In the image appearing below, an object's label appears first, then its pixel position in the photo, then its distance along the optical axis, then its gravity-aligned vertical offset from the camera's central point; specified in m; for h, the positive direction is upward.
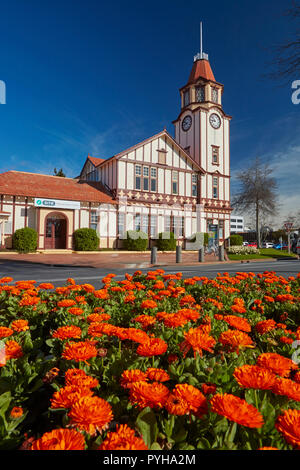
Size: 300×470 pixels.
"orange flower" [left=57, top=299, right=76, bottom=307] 2.14 -0.49
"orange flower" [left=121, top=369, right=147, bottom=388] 1.00 -0.50
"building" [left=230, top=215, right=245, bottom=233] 126.44 +8.08
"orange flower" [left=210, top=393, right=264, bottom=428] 0.76 -0.49
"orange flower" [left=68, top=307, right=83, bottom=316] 1.93 -0.50
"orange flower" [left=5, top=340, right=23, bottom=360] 1.35 -0.55
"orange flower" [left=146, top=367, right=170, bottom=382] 1.05 -0.52
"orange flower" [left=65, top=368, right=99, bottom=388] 0.96 -0.51
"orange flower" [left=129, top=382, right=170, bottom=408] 0.88 -0.50
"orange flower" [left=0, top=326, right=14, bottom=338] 1.46 -0.49
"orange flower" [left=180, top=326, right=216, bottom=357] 1.28 -0.47
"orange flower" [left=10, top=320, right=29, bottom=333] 1.73 -0.54
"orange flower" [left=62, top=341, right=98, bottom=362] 1.15 -0.48
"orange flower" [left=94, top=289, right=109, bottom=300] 2.49 -0.49
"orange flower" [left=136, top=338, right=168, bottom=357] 1.13 -0.45
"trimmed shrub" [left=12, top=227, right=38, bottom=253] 19.55 +0.03
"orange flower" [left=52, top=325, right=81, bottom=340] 1.43 -0.49
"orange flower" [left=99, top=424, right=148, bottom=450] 0.69 -0.52
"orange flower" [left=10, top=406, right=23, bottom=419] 1.01 -0.64
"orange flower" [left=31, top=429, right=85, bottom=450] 0.66 -0.49
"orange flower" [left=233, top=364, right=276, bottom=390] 0.92 -0.47
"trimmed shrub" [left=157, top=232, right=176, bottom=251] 25.67 -0.10
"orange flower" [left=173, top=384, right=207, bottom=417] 0.91 -0.53
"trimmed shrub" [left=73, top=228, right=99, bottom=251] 21.75 +0.13
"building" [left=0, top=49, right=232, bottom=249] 21.58 +4.90
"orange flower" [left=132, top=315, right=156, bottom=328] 1.73 -0.50
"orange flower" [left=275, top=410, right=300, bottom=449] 0.72 -0.51
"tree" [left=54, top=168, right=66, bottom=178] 39.47 +9.79
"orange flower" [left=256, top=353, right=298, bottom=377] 1.05 -0.49
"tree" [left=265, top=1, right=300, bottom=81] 5.39 +3.64
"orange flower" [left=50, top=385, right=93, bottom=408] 0.84 -0.50
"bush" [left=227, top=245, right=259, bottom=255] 26.22 -0.85
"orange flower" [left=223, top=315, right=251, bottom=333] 1.59 -0.49
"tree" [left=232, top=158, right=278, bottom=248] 38.16 +6.29
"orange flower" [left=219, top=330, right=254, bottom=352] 1.39 -0.51
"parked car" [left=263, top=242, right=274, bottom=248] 63.25 -0.88
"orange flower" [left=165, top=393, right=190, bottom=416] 0.88 -0.54
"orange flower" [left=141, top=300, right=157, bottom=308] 2.08 -0.48
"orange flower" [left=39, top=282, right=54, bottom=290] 2.89 -0.49
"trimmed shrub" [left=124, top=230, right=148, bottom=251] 23.84 -0.02
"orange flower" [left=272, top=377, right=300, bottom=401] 0.91 -0.51
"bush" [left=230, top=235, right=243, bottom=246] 30.86 +0.13
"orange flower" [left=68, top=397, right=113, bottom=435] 0.75 -0.48
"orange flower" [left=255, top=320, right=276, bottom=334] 1.84 -0.58
